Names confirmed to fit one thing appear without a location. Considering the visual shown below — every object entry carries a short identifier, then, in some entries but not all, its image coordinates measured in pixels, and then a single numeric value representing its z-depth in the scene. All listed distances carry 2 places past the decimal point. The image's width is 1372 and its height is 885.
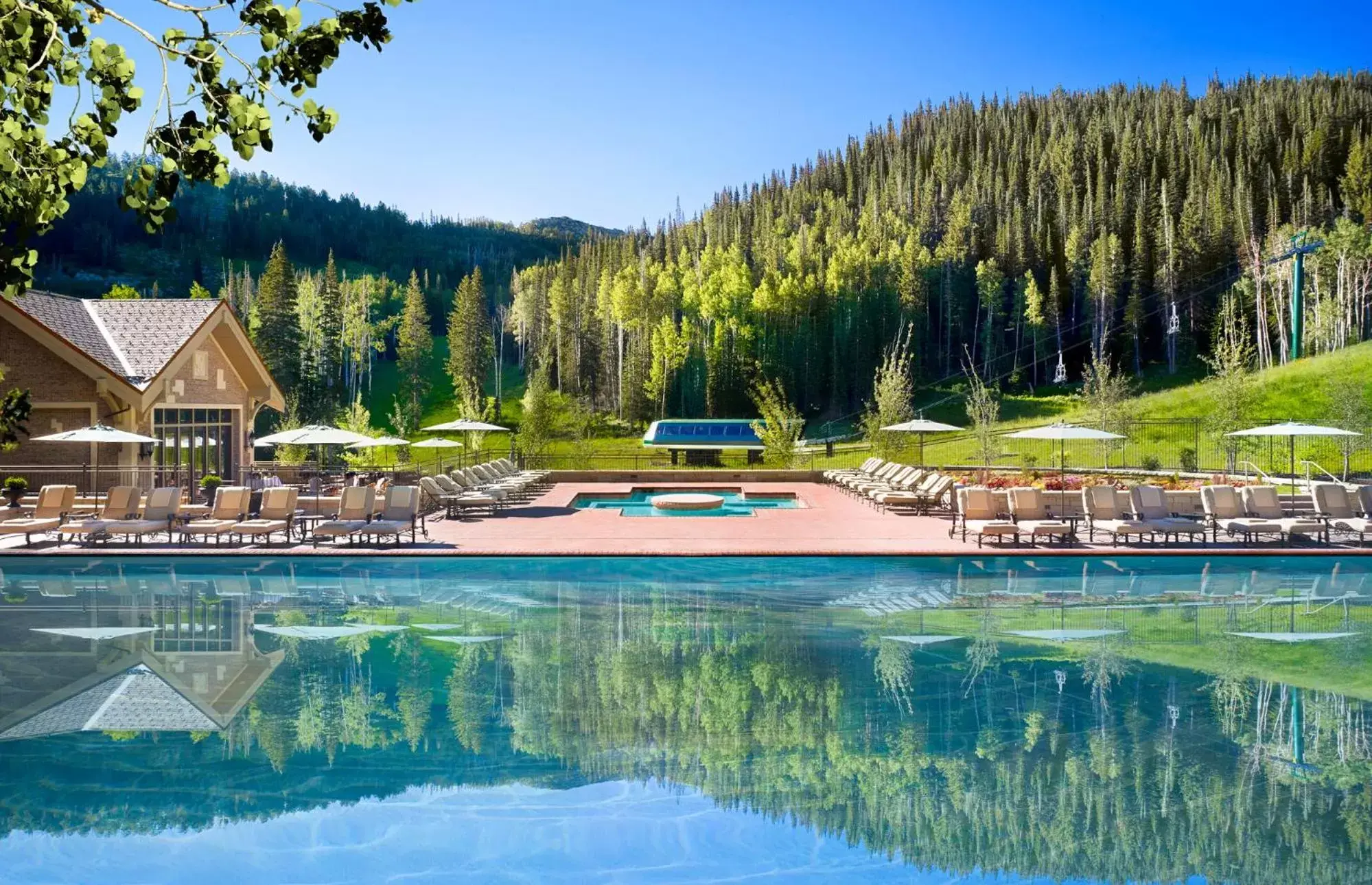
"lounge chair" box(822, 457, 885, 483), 29.48
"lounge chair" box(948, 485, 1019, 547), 17.91
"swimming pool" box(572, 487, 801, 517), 24.47
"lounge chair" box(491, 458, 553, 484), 28.03
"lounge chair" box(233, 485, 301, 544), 17.31
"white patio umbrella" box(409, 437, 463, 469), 26.37
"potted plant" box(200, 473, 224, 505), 23.66
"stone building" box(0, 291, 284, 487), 23.72
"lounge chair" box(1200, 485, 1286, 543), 17.36
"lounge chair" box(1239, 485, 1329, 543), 17.73
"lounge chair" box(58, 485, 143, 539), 18.53
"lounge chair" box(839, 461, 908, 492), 26.38
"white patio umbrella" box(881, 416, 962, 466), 27.30
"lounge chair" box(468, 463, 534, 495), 25.03
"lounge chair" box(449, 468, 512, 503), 23.11
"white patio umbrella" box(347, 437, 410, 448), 22.00
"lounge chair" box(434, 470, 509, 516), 21.69
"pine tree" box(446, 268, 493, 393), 84.69
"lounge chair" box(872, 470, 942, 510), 22.59
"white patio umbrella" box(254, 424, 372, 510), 21.34
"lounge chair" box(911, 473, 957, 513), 22.34
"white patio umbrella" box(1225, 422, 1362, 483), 20.03
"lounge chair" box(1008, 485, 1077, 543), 17.67
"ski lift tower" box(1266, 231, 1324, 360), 58.53
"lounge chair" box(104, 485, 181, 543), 17.27
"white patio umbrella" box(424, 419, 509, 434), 26.98
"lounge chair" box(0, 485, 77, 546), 18.51
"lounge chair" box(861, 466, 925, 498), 24.23
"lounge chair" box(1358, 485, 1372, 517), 18.50
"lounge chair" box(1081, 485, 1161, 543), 17.81
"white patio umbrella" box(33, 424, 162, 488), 20.66
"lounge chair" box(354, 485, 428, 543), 17.72
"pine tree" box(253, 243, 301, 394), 64.94
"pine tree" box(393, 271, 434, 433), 86.19
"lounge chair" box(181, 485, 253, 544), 18.19
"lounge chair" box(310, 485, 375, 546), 17.42
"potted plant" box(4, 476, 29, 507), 21.53
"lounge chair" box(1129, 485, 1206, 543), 17.27
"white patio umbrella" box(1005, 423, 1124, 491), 21.06
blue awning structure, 45.94
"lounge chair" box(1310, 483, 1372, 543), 17.78
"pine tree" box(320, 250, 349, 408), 83.12
